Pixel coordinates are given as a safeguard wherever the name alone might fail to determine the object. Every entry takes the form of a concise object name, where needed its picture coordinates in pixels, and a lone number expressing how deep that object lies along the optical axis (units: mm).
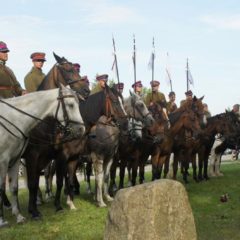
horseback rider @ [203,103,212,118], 21116
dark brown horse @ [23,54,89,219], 10891
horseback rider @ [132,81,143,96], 16603
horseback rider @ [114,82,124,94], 14486
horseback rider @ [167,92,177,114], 19609
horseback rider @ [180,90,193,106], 20525
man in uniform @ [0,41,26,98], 11555
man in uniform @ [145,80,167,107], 17353
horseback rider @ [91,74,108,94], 14584
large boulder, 6980
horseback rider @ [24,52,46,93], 12453
